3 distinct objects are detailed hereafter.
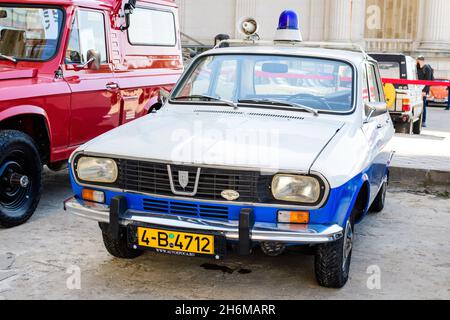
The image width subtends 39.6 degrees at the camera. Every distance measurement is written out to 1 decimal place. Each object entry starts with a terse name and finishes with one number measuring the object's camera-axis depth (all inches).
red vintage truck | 211.6
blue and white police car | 146.0
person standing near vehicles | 668.1
